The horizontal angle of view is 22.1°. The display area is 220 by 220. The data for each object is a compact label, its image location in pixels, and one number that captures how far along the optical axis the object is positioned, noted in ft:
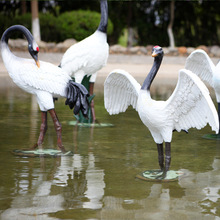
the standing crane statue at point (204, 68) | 30.30
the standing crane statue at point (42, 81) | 25.11
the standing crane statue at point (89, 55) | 33.09
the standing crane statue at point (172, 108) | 19.60
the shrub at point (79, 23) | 89.66
